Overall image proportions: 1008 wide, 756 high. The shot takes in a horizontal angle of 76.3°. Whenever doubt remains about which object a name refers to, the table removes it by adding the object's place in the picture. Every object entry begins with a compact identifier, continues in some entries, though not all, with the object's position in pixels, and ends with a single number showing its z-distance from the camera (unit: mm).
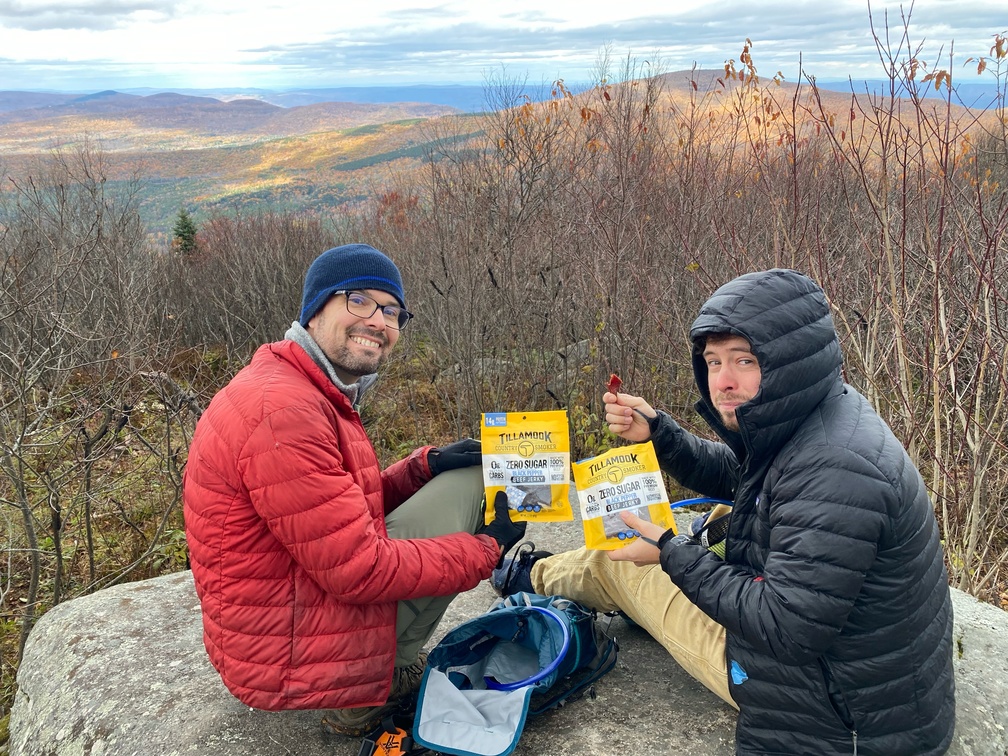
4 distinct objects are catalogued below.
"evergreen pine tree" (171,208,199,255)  15750
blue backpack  2029
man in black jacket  1537
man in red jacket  1779
